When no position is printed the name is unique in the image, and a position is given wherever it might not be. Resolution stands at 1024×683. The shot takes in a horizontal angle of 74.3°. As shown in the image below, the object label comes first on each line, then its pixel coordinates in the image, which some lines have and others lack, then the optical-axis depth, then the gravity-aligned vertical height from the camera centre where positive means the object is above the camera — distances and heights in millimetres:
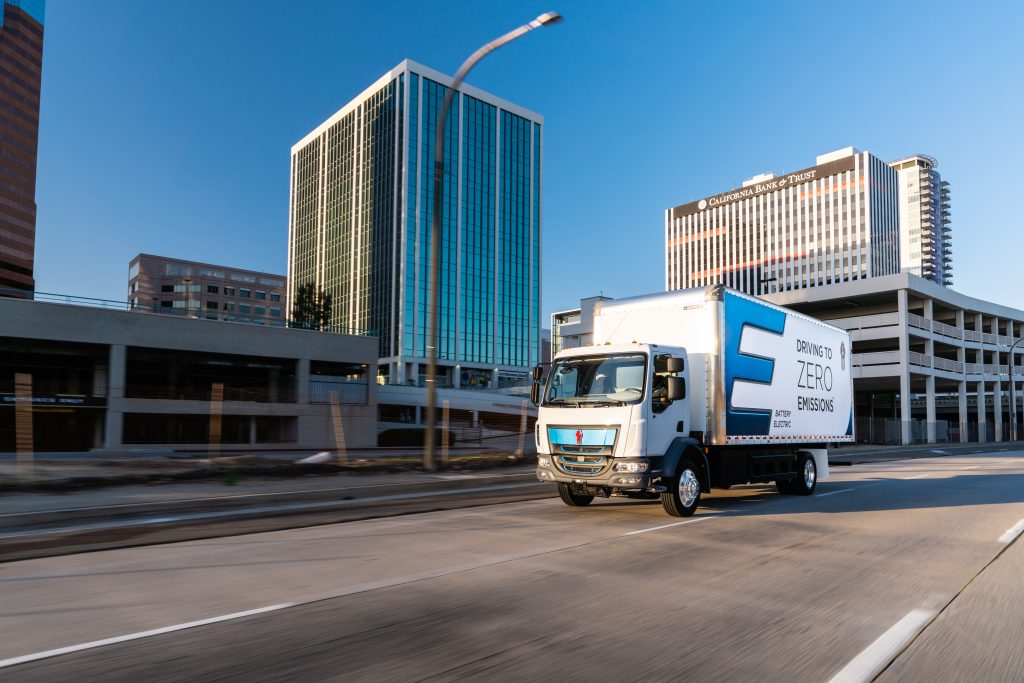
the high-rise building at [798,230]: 150625 +38474
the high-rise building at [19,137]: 105875 +39737
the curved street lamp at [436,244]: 16078 +4025
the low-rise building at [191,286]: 123312 +17970
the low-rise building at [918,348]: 59844 +4653
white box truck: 9875 -210
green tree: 79500 +9062
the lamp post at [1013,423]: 64875 -2793
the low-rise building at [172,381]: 40031 +93
